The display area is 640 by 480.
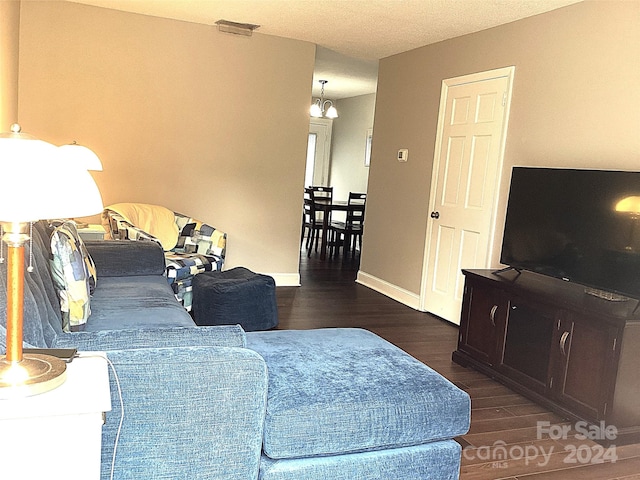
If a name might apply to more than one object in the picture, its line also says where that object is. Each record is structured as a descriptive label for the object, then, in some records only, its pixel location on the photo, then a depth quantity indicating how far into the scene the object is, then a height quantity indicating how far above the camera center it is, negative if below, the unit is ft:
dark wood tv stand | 8.80 -2.72
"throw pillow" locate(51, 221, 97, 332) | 7.40 -1.76
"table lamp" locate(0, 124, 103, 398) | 3.44 -0.36
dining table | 25.46 -1.62
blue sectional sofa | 4.66 -2.28
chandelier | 25.80 +2.96
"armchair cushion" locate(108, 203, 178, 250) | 15.52 -1.77
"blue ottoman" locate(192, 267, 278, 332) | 12.64 -3.14
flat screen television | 9.34 -0.61
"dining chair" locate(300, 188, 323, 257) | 26.06 -2.31
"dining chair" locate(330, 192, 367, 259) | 25.54 -2.52
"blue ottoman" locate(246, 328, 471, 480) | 5.43 -2.48
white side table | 3.48 -1.82
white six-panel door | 13.87 +0.05
